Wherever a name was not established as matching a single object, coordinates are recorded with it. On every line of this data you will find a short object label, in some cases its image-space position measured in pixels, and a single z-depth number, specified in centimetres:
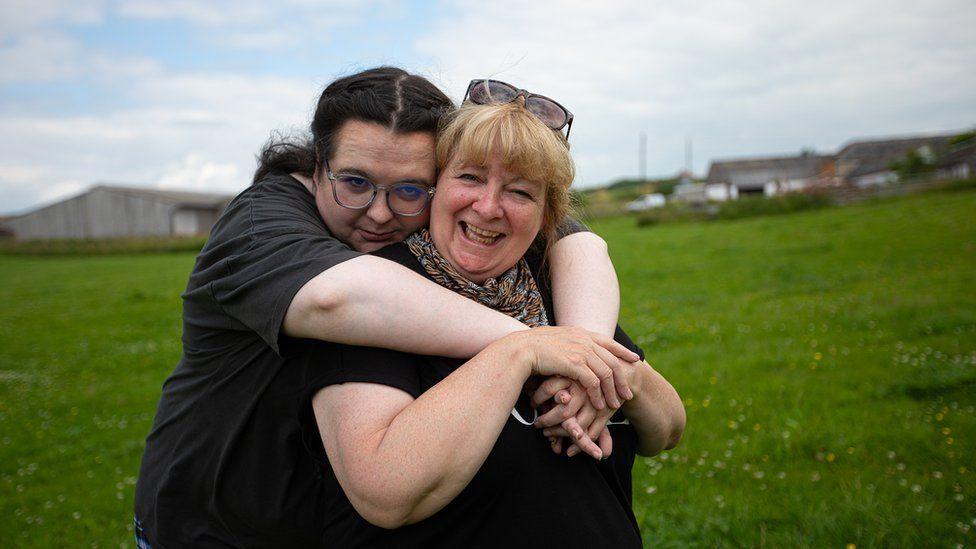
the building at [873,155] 5766
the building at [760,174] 7125
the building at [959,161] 3953
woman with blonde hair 173
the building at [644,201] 5434
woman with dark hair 188
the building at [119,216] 6141
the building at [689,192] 6619
